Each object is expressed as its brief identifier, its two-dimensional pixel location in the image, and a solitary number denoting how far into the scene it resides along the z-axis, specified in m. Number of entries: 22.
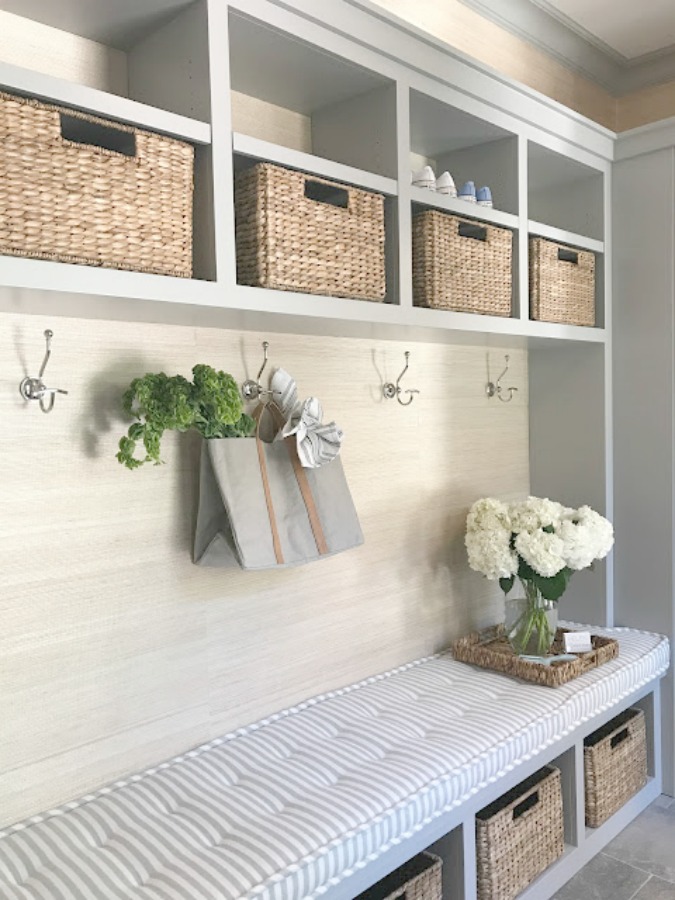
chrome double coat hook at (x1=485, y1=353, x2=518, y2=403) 2.57
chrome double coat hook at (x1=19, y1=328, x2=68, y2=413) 1.47
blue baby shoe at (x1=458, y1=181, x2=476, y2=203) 2.04
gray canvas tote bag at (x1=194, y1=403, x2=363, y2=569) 1.68
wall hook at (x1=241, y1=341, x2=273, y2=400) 1.86
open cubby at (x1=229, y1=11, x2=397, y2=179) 1.66
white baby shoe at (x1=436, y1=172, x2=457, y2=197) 1.98
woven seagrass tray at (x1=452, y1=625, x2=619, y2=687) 2.10
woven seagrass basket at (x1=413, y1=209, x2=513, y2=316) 1.92
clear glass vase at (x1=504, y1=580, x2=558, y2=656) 2.24
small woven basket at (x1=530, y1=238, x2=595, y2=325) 2.25
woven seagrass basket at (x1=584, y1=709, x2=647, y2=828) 2.22
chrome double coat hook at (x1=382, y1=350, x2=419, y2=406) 2.21
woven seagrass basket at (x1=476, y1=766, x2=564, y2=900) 1.84
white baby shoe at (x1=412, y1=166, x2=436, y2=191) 1.95
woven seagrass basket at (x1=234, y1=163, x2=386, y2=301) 1.54
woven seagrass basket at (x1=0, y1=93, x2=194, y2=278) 1.21
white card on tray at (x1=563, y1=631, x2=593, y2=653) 2.27
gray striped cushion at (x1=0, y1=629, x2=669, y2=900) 1.31
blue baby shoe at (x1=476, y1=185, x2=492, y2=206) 2.07
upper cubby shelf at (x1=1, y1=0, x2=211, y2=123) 1.45
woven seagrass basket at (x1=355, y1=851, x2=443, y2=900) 1.69
